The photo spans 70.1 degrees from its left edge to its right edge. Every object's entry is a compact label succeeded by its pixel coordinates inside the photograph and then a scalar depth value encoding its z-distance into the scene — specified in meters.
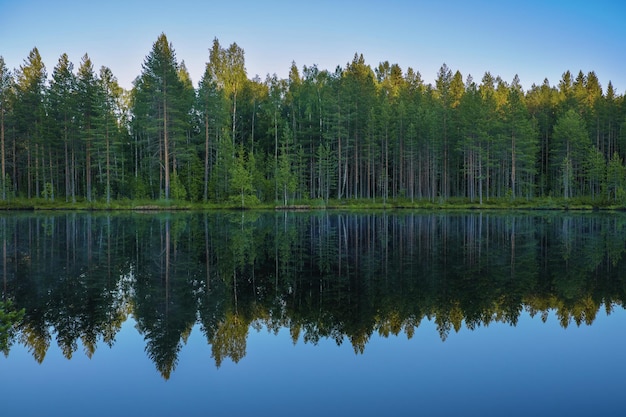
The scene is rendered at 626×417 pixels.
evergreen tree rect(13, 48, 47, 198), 60.94
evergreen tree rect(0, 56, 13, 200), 55.53
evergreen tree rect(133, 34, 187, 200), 55.28
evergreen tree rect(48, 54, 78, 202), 59.47
